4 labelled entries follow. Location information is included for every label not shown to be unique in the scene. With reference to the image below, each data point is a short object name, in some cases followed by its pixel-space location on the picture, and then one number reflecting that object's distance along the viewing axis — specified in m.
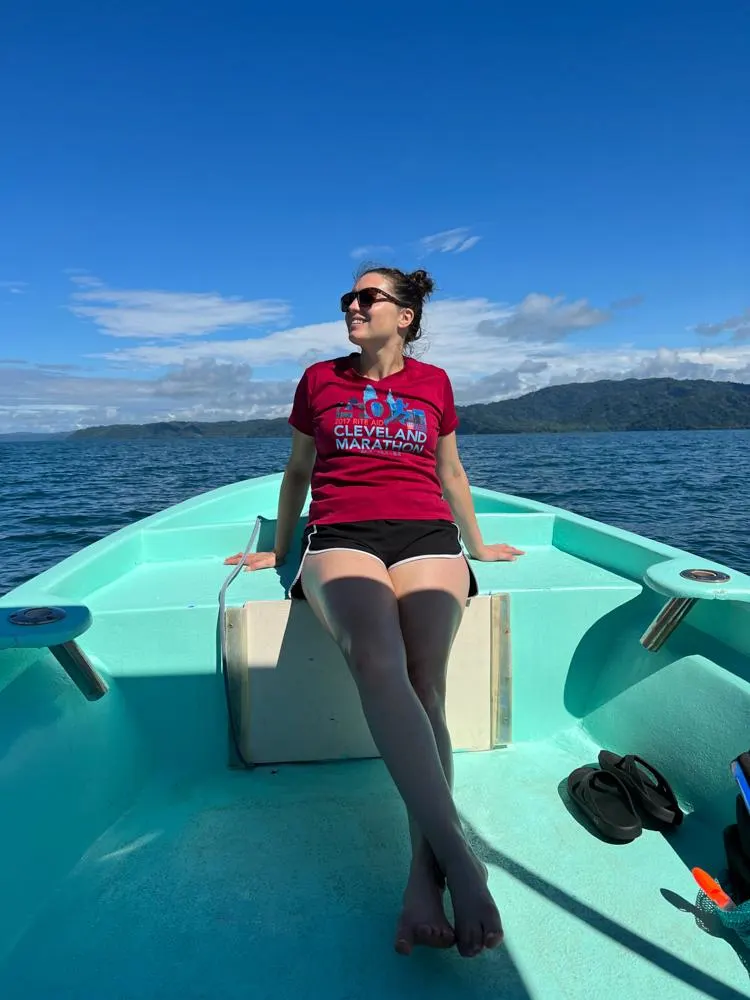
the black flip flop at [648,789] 1.70
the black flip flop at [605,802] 1.66
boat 1.30
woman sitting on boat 1.23
